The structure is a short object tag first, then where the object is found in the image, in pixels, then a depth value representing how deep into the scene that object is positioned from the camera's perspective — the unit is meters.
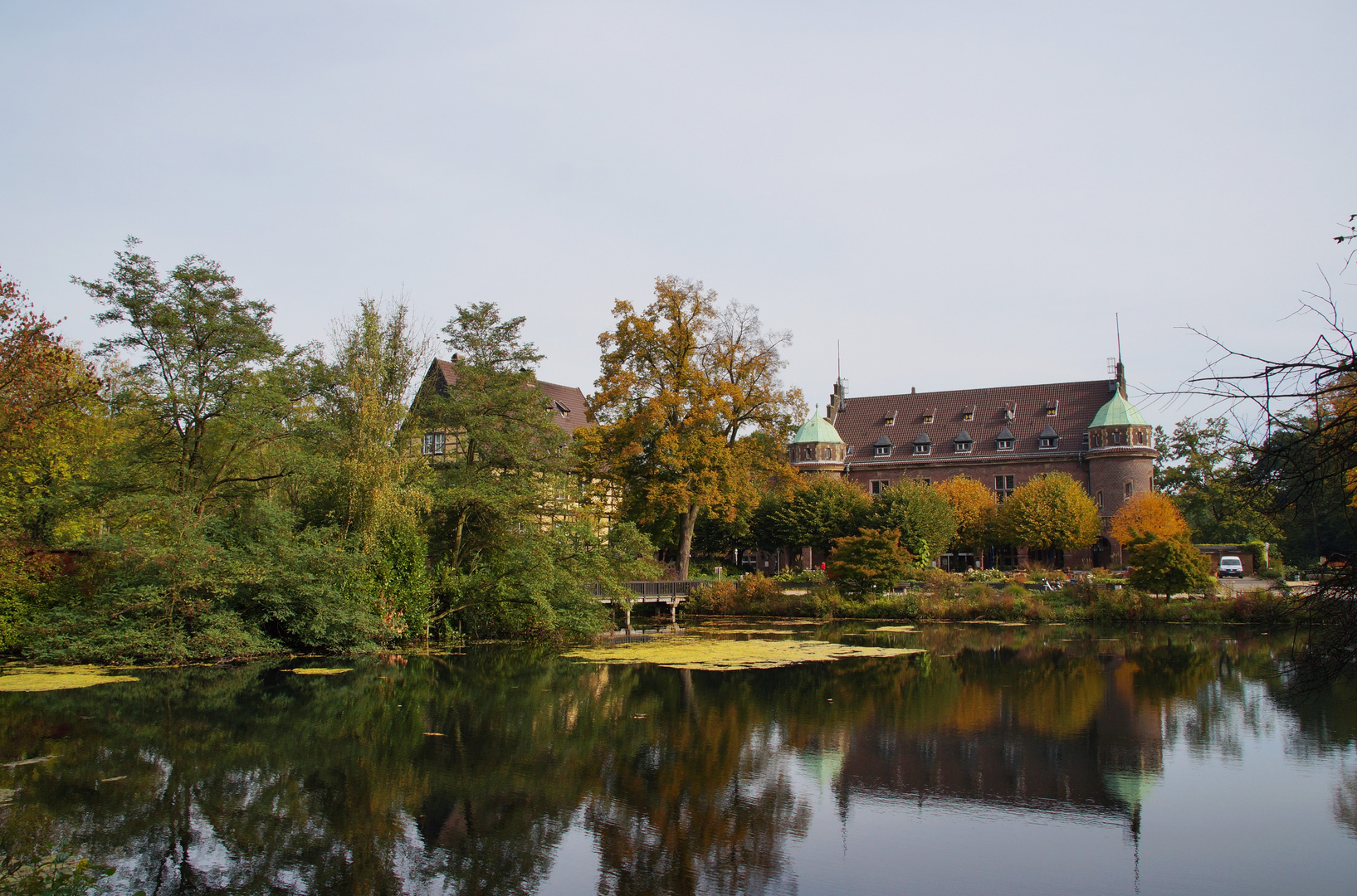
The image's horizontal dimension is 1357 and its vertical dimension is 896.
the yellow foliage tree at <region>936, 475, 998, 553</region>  55.19
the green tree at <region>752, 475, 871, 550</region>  48.62
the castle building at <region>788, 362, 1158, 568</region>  58.94
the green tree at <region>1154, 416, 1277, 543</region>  56.75
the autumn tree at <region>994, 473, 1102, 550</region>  52.28
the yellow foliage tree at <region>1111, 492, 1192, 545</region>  45.88
